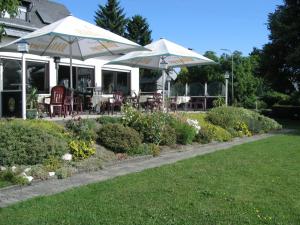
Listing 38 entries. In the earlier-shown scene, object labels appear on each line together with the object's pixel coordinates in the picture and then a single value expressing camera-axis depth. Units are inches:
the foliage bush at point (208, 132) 410.3
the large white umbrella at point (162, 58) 463.2
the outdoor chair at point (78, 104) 430.4
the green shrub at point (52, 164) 248.0
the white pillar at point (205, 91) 693.5
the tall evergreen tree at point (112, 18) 1614.0
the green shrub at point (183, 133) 381.7
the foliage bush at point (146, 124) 352.4
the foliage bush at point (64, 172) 240.7
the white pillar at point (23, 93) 316.6
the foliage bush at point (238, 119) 478.6
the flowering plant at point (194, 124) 406.1
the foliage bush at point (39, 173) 233.9
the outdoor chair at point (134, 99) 500.3
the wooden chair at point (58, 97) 396.0
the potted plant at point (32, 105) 358.6
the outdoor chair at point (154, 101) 488.6
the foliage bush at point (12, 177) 220.9
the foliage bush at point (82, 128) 305.6
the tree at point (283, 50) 715.0
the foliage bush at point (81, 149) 281.0
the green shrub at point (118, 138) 315.4
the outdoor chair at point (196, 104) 659.9
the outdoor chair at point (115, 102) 464.4
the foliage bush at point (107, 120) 353.1
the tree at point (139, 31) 1562.7
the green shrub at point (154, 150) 328.5
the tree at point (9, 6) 183.4
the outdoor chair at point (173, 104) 550.8
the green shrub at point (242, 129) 491.0
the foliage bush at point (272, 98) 1076.8
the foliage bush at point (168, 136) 360.3
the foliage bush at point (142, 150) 319.5
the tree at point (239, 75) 1111.9
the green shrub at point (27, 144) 248.3
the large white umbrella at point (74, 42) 346.9
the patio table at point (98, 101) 474.7
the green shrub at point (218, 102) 633.4
